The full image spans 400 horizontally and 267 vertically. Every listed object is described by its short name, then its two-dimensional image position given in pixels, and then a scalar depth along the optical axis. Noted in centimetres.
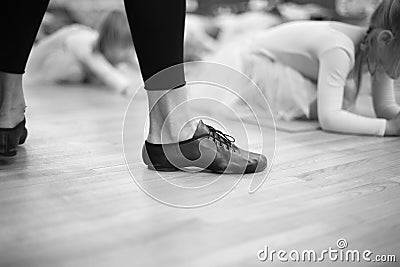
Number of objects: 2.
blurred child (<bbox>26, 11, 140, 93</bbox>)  349
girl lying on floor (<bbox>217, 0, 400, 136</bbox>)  235
